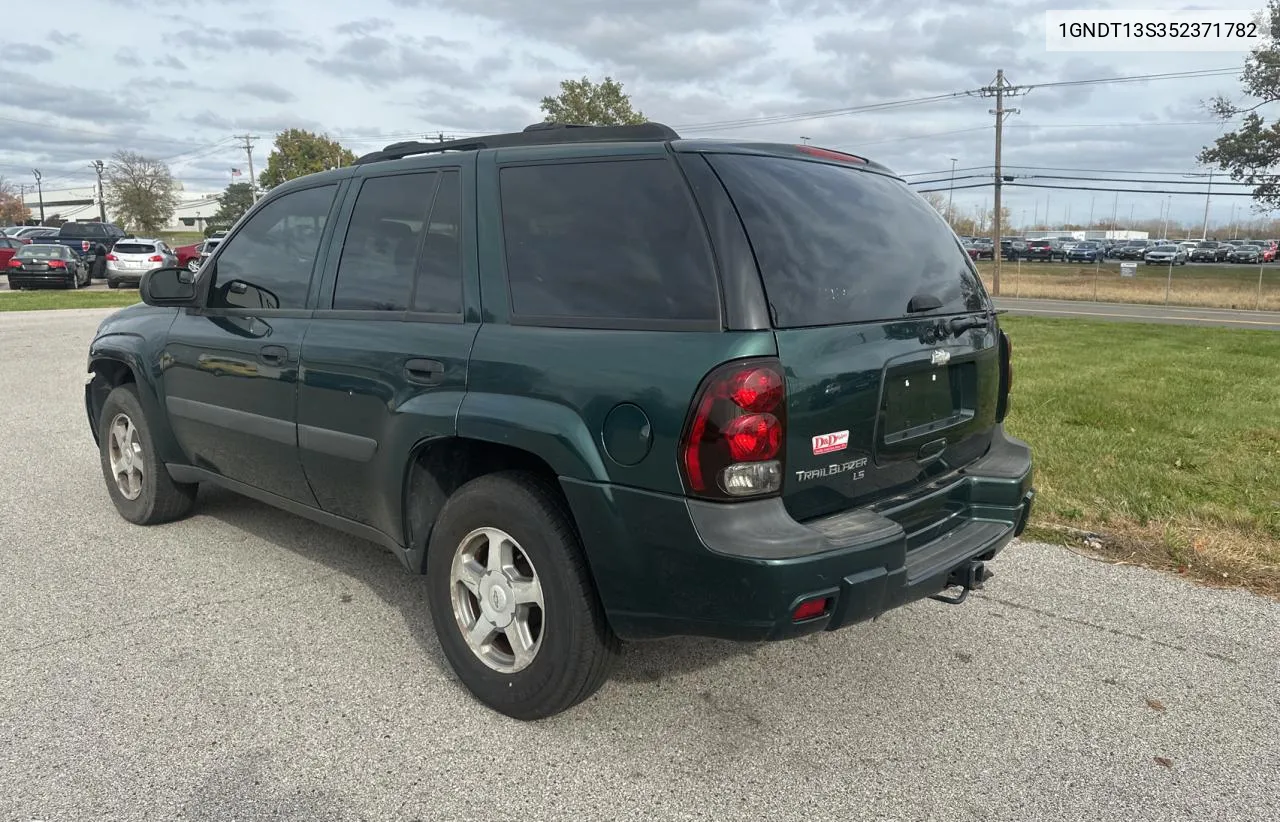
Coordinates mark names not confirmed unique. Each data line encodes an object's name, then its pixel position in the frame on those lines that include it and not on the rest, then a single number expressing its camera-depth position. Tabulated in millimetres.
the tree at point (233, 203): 76750
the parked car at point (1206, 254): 72875
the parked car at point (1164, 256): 65688
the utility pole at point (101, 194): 79494
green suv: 2521
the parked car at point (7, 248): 29839
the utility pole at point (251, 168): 65031
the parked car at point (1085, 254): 71625
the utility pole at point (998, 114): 40062
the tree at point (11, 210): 86000
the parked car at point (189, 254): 26297
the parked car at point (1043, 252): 73188
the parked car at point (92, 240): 30812
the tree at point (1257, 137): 41094
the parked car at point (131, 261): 26156
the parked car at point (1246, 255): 69881
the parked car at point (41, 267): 25453
